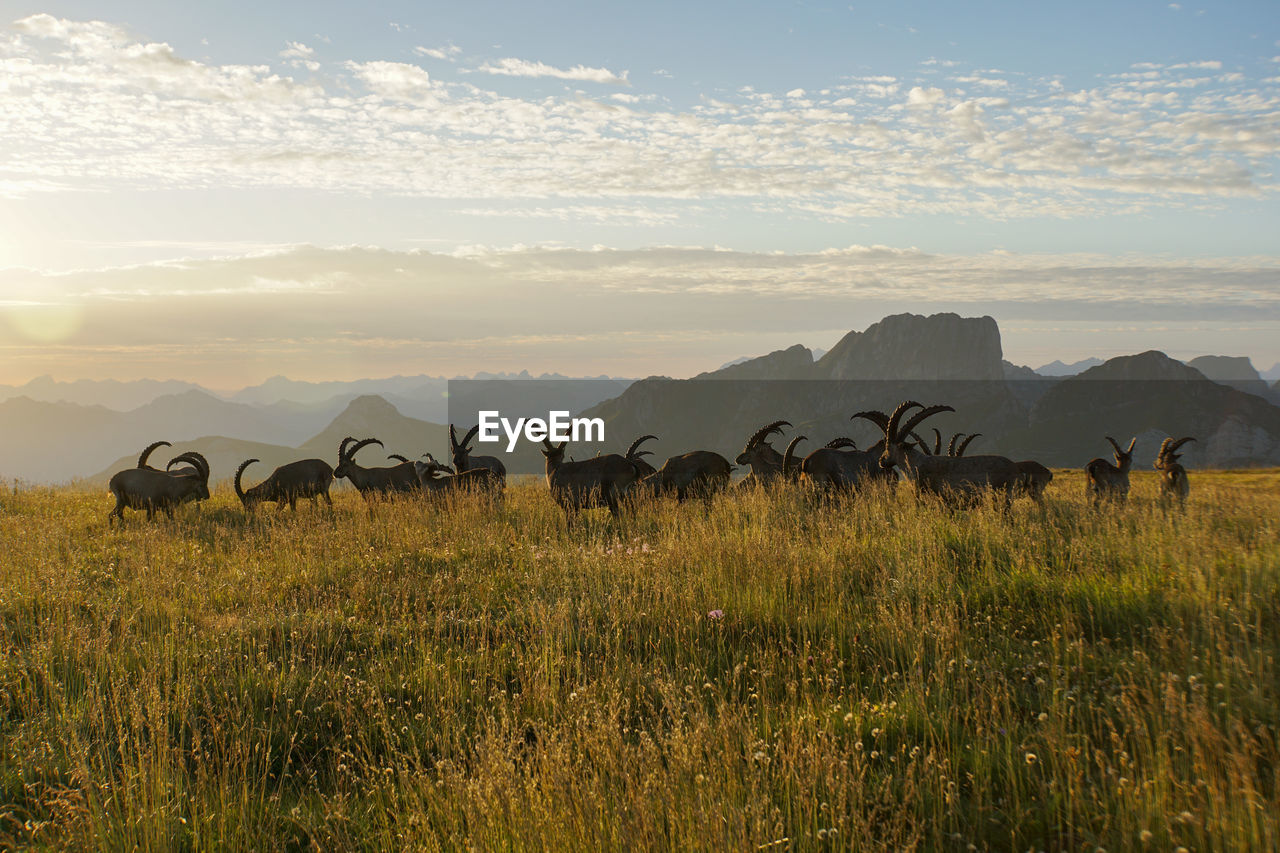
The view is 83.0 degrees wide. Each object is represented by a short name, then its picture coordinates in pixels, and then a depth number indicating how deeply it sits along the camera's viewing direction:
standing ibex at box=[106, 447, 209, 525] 16.92
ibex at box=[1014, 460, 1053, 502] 15.02
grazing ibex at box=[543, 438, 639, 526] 15.85
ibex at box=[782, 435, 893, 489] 17.00
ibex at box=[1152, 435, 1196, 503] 18.34
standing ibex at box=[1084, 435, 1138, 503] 17.47
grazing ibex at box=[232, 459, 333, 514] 19.91
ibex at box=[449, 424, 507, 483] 20.25
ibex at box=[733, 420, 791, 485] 19.06
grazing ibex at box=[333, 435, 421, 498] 20.50
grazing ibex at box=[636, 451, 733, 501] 17.19
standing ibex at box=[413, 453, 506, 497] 18.83
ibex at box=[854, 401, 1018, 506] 14.27
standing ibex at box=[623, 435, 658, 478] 17.98
